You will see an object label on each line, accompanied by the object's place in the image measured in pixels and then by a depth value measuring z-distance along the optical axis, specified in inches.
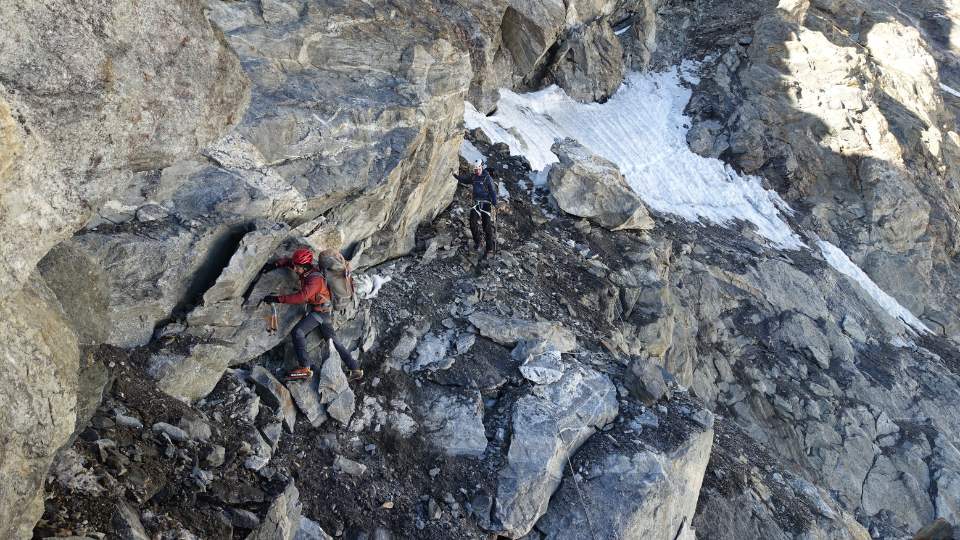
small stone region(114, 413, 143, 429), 273.8
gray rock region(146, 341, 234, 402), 308.0
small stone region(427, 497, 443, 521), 342.0
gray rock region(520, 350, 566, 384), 413.7
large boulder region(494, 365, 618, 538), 352.2
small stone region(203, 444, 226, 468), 288.7
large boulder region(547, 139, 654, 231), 644.1
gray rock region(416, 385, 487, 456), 372.8
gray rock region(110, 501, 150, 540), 228.5
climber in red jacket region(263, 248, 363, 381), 351.3
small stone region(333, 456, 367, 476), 343.9
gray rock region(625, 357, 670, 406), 421.7
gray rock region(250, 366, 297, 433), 342.0
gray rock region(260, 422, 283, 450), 327.6
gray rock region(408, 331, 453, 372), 409.1
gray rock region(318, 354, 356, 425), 362.3
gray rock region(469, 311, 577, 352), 438.6
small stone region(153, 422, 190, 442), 284.5
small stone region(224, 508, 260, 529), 269.3
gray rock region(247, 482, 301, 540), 275.6
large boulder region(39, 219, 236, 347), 263.4
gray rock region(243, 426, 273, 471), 306.7
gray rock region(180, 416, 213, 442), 294.5
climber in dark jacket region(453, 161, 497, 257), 518.9
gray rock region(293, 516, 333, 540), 299.5
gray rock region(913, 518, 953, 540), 314.5
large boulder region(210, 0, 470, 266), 411.2
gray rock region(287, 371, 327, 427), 354.6
